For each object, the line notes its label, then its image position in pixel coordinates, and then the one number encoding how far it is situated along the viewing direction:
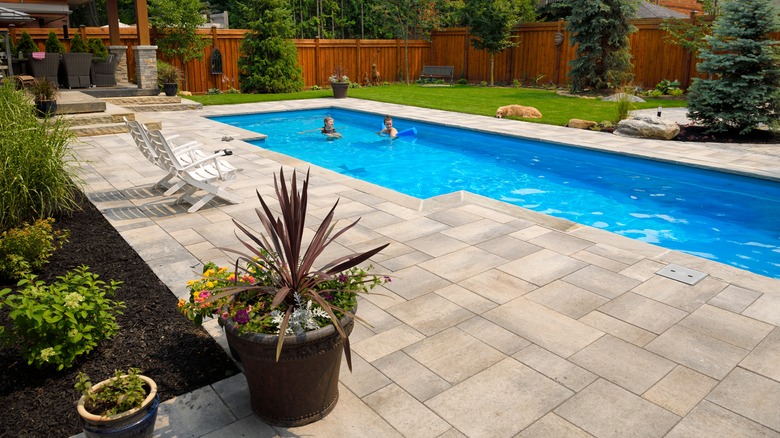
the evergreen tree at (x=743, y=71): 10.00
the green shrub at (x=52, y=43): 13.34
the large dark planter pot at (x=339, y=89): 16.53
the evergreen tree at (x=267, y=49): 17.39
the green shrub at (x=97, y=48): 14.25
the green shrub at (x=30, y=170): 4.48
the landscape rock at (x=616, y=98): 14.87
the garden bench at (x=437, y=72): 22.05
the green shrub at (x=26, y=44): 13.14
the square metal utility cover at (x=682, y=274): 4.14
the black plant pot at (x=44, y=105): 9.48
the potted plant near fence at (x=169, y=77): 14.65
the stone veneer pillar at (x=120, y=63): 15.22
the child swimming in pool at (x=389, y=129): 11.42
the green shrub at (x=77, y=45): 13.65
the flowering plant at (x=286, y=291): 2.38
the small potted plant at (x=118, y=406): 2.17
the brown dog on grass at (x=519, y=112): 12.78
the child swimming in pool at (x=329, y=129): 12.05
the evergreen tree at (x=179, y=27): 16.11
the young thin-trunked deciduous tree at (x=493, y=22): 19.16
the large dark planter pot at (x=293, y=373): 2.31
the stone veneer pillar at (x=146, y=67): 13.73
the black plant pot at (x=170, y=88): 14.61
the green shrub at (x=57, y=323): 2.63
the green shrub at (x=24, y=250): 3.86
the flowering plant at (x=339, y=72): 19.85
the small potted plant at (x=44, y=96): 9.50
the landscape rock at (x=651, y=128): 10.38
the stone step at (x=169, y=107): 13.60
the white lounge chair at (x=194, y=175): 5.56
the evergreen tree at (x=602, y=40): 15.91
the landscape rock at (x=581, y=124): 11.44
